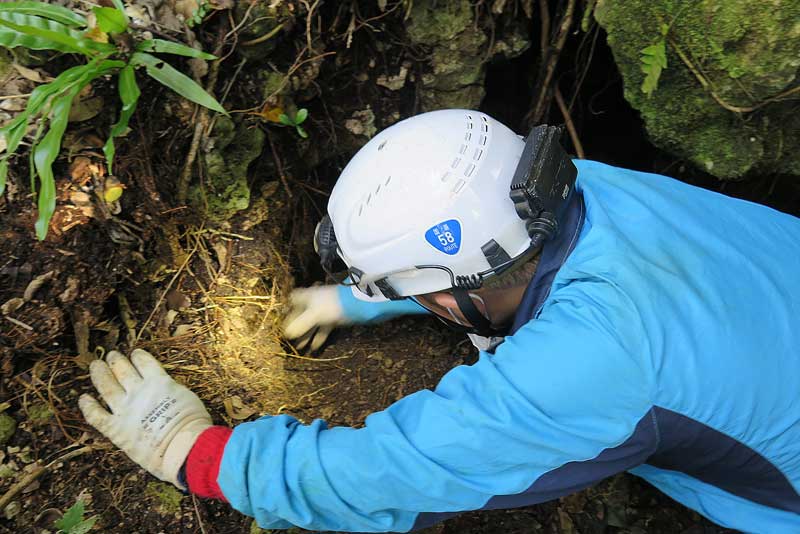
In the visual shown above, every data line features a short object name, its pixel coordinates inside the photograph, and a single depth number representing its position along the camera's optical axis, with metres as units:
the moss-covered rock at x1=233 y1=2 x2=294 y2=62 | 2.13
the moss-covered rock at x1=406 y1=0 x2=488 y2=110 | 2.47
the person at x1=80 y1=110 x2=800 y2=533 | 1.36
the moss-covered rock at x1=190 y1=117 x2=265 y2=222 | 2.27
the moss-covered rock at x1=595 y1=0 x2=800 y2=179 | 1.96
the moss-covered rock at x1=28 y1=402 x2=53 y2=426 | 1.93
